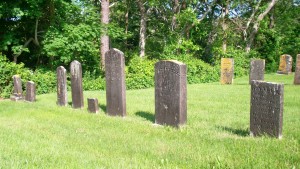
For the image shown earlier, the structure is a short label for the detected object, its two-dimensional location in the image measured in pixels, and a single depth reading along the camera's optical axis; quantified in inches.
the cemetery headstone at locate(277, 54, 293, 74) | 910.4
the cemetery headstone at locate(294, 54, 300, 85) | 637.3
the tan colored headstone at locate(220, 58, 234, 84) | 737.0
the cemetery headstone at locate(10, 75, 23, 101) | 529.3
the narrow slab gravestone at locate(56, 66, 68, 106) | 450.6
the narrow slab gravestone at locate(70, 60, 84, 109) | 424.2
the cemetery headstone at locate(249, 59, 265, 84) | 667.4
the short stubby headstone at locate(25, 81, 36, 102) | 504.7
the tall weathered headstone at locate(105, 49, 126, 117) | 357.1
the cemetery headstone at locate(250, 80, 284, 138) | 243.4
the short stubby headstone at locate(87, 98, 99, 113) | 384.8
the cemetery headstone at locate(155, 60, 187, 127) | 298.3
